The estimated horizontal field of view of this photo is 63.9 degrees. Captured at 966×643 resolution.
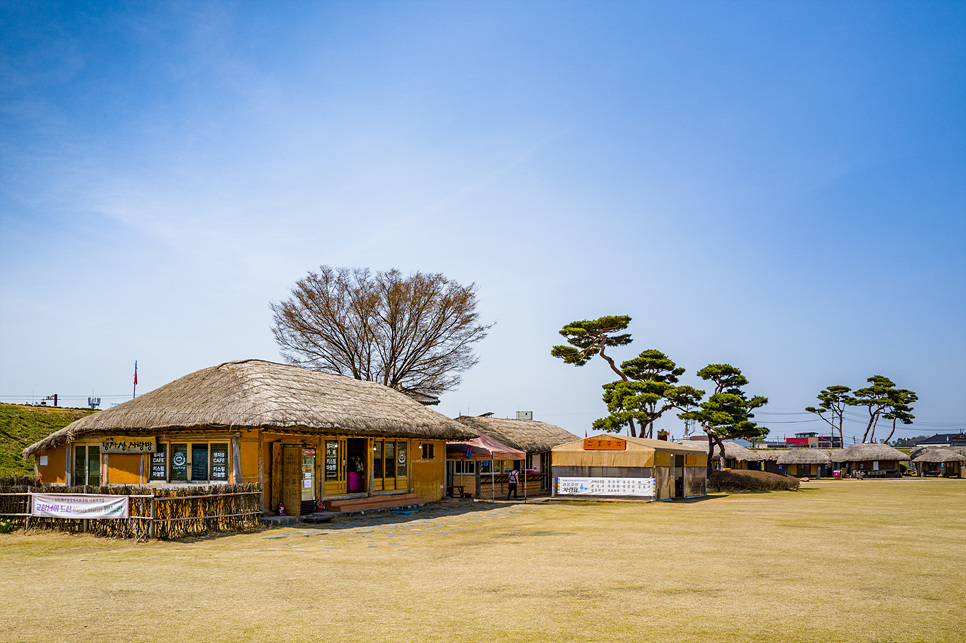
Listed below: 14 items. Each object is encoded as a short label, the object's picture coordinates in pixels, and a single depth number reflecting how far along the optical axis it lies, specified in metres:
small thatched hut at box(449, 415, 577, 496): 36.91
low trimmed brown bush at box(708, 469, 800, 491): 43.09
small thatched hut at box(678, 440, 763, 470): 65.94
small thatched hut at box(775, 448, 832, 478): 70.19
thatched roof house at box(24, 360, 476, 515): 22.02
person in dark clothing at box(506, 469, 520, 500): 33.38
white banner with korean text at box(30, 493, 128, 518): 17.73
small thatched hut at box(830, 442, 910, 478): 70.12
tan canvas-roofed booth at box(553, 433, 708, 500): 31.33
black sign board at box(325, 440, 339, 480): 24.73
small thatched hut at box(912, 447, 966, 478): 71.25
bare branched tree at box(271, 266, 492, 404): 41.47
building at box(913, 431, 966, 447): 98.41
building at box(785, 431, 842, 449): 110.56
